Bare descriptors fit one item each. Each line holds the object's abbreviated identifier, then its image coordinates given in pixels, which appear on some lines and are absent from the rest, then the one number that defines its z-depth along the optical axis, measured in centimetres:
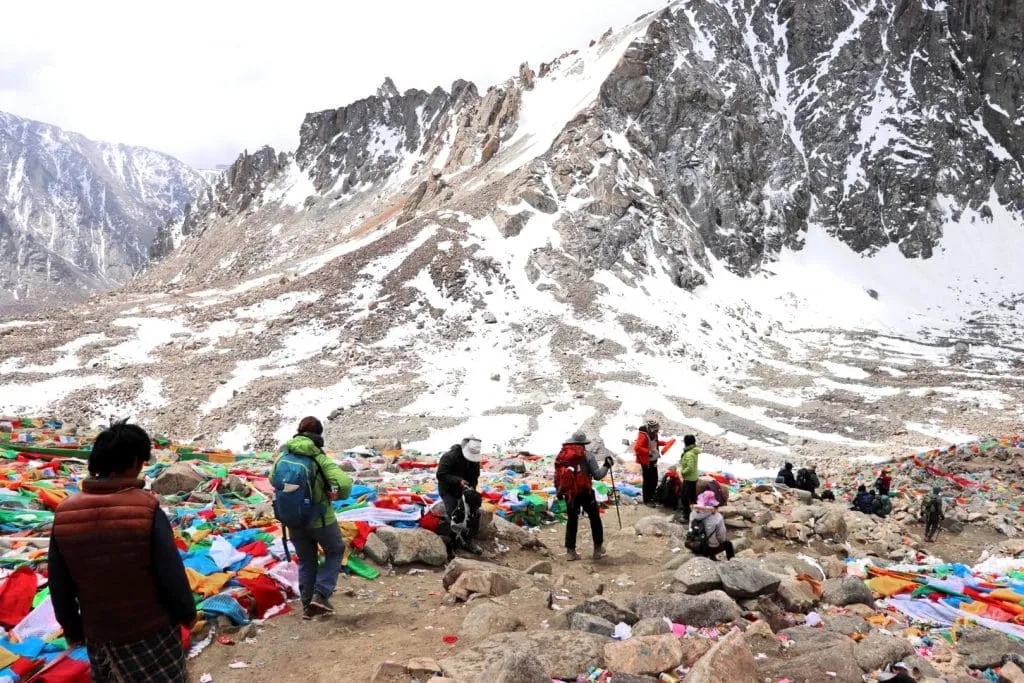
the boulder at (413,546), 765
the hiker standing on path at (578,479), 852
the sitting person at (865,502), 1236
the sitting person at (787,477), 1489
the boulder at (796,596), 636
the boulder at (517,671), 418
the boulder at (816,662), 453
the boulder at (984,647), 503
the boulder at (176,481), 974
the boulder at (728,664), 416
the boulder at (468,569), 689
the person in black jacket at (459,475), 806
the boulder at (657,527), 1016
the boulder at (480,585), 662
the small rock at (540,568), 784
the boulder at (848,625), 567
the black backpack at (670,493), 1209
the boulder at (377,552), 752
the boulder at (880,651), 471
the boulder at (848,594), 664
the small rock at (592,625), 539
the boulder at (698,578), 656
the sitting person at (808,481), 1473
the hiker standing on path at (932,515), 1138
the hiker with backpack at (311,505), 556
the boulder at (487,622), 563
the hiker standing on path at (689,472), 1062
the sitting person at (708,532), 827
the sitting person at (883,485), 1320
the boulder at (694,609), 575
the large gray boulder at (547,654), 465
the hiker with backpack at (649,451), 1163
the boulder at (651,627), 532
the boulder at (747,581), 630
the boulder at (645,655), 459
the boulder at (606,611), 572
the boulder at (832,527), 1011
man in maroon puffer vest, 305
